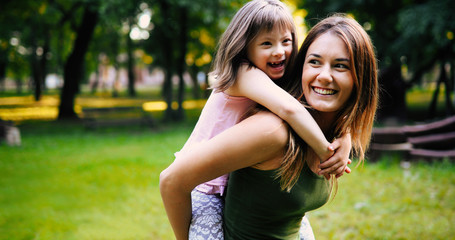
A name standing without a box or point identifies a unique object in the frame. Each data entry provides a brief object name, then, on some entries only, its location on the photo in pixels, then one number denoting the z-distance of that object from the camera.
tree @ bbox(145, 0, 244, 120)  12.74
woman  1.53
